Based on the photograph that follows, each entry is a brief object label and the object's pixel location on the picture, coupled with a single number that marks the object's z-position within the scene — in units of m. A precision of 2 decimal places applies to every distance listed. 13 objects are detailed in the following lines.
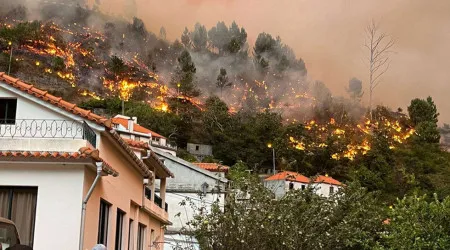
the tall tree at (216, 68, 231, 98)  159.50
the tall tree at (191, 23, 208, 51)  190.00
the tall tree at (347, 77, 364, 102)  162.55
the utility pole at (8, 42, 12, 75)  115.68
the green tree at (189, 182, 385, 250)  22.23
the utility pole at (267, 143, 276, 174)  86.06
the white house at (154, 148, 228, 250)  41.97
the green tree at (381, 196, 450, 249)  31.14
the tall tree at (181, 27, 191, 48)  190.75
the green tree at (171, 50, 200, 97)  121.88
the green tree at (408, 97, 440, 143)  110.39
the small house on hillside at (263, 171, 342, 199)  71.21
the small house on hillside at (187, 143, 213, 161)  91.22
